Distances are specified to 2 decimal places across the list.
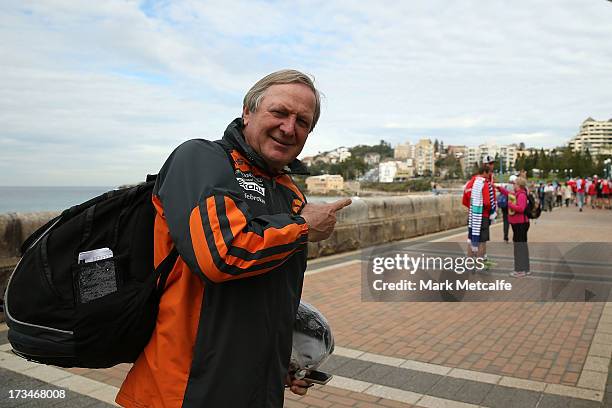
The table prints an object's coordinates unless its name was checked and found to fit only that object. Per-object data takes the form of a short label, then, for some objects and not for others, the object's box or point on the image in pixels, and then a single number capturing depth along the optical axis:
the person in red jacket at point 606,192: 30.55
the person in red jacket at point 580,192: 29.49
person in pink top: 9.08
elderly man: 1.64
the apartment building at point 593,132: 173.75
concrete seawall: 6.39
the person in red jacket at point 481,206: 8.95
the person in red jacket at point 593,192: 32.06
